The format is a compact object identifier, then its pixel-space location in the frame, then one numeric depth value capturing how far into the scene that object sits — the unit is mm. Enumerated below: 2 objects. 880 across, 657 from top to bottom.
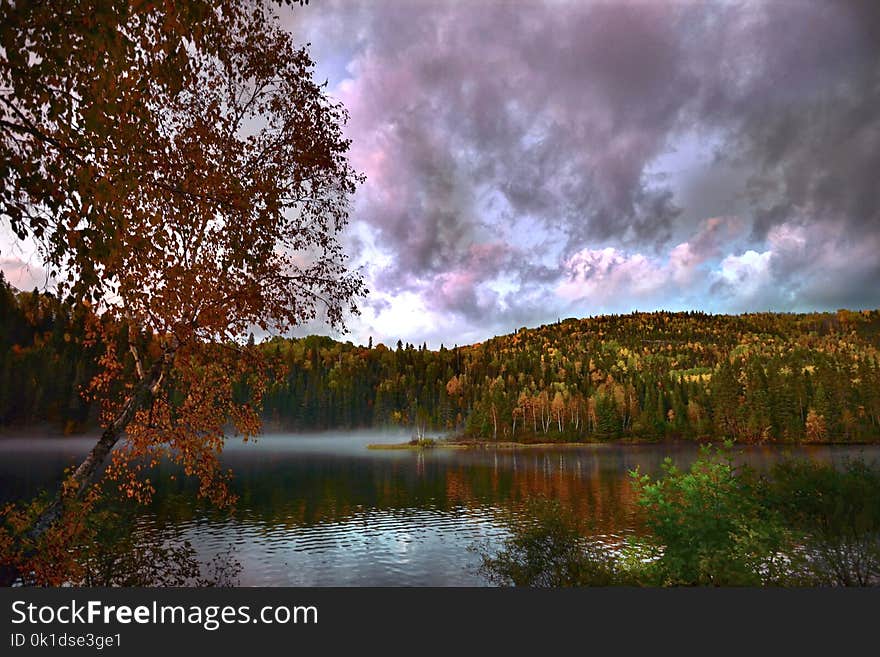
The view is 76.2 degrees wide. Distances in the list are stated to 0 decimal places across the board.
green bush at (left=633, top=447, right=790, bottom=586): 11234
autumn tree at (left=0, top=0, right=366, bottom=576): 6004
